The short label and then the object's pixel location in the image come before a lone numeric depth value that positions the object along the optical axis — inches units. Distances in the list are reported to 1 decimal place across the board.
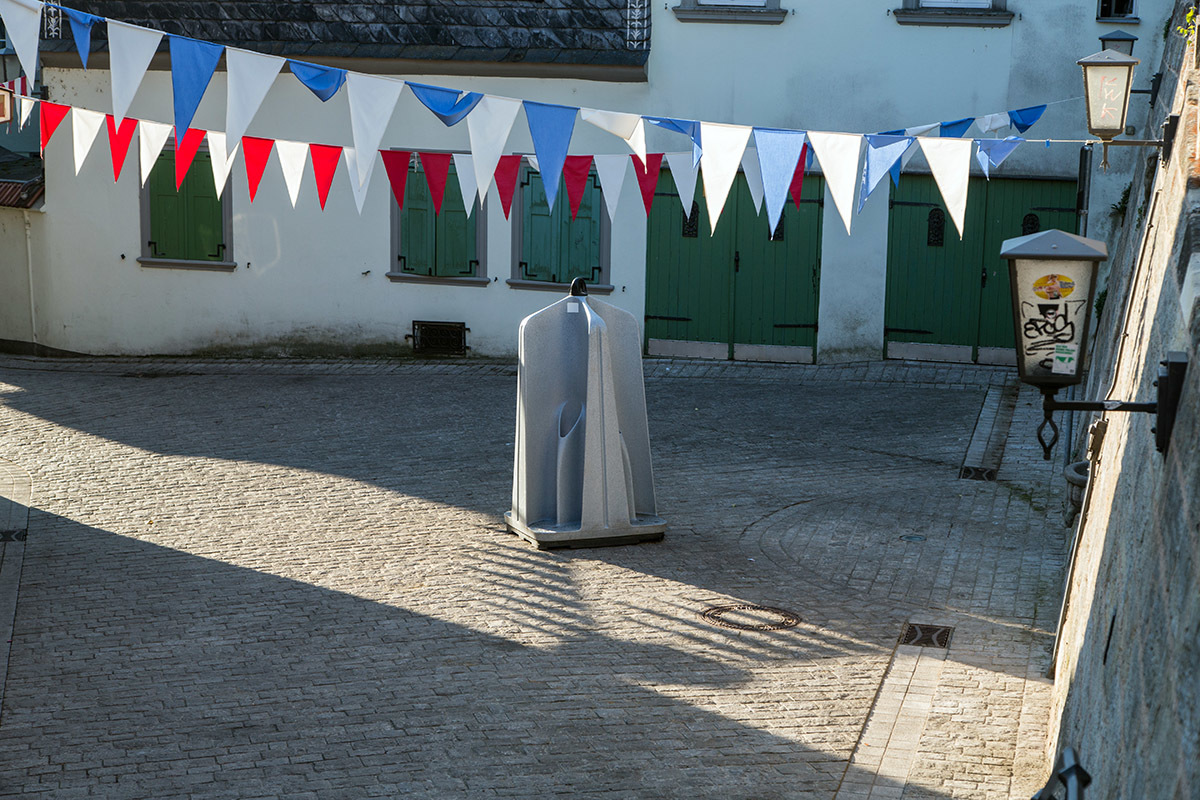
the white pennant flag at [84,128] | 402.6
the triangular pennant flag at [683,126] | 328.9
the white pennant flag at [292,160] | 391.5
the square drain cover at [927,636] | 282.7
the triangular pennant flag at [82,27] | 312.0
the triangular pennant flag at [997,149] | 362.6
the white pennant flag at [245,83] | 300.5
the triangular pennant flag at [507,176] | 382.3
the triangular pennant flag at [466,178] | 387.9
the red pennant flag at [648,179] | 381.1
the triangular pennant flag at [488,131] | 319.3
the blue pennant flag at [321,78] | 307.3
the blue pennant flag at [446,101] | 314.8
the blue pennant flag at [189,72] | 297.3
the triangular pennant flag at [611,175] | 383.2
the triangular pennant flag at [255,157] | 381.7
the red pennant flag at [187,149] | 339.7
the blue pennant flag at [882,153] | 336.2
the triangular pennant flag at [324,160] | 379.6
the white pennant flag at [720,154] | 326.3
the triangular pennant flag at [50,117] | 428.5
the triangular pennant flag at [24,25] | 297.1
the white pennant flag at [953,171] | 316.3
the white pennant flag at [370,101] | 312.2
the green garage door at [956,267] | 605.9
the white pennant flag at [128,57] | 297.9
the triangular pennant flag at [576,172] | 392.8
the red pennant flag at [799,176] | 355.3
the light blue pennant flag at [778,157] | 328.5
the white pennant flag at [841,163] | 318.7
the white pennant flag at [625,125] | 335.3
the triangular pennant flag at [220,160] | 352.2
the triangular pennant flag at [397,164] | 392.8
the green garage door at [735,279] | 631.8
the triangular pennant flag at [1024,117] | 426.9
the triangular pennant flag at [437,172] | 379.9
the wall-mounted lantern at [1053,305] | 175.0
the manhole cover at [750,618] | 293.6
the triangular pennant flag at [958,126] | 399.8
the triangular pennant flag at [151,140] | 379.6
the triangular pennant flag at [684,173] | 368.5
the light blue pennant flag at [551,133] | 321.4
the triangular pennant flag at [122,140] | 377.1
